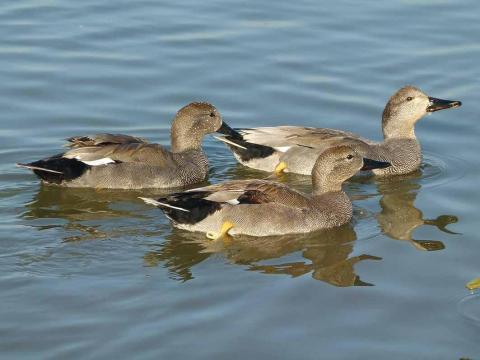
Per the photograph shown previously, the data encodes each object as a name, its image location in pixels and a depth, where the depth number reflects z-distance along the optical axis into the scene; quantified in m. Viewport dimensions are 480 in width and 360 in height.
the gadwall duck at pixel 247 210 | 10.60
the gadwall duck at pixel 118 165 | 11.93
